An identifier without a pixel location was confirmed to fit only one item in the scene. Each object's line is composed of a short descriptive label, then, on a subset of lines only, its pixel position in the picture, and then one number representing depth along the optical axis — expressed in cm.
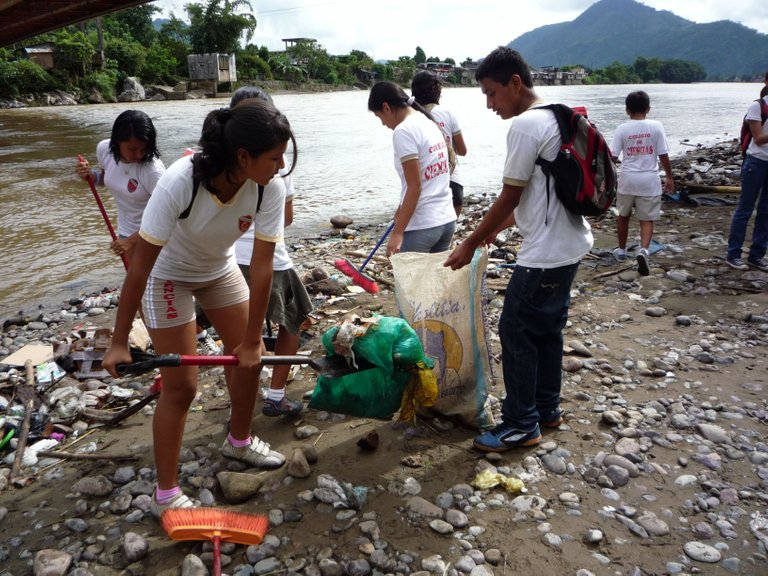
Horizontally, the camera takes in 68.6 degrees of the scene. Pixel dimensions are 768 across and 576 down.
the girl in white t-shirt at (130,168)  378
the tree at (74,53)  3966
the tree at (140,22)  5759
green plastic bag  272
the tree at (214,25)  5850
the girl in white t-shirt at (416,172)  355
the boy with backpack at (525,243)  251
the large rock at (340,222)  929
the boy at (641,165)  586
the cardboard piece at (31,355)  435
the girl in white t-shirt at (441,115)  492
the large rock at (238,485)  269
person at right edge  541
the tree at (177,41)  5469
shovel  218
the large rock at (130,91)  4241
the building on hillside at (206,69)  5119
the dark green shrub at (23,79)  3566
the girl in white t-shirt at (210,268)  215
